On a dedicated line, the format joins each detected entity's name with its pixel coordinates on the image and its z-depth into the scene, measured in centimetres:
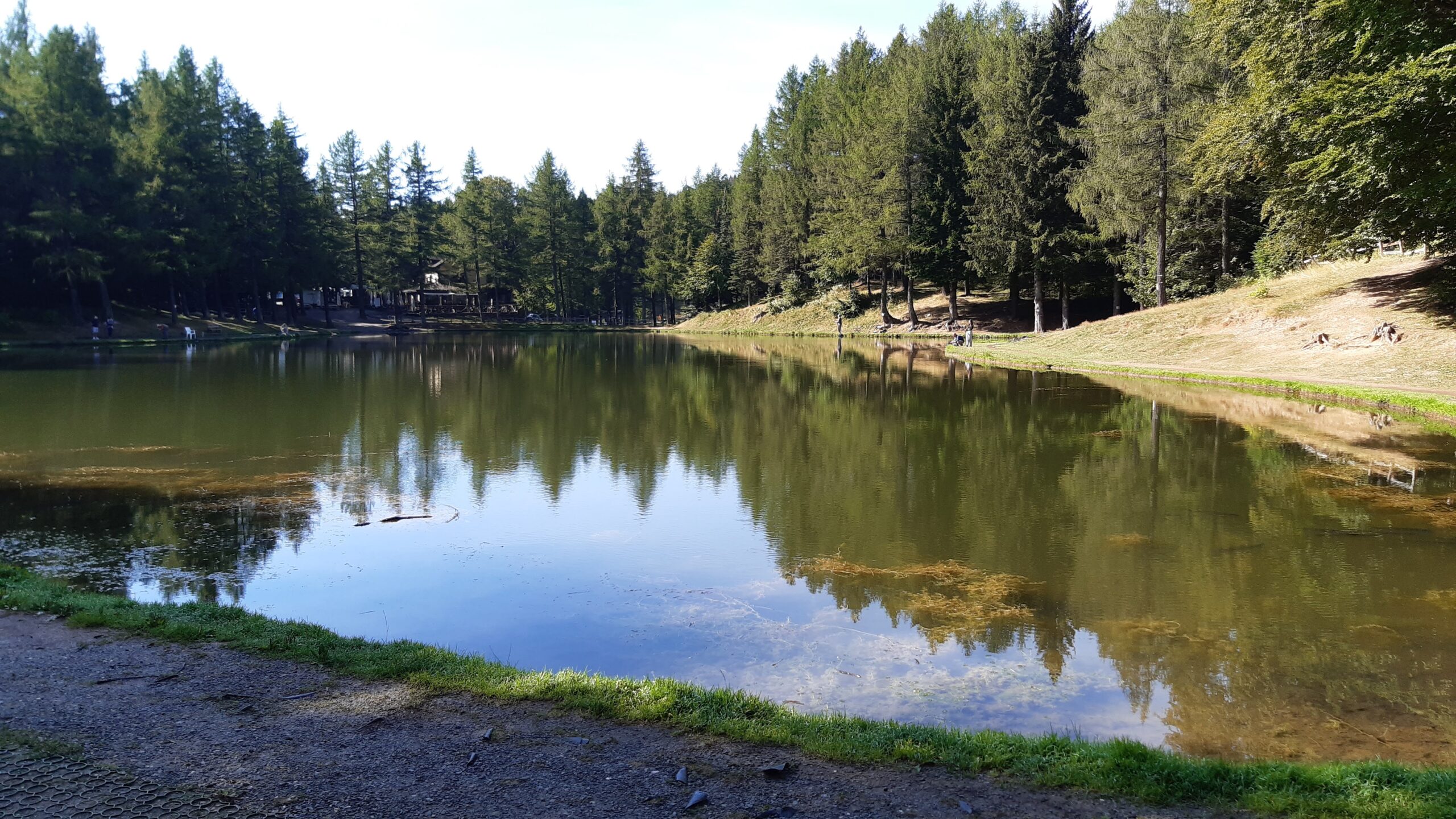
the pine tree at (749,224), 8475
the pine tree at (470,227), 8531
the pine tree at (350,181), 8200
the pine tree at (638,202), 9756
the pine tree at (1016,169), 4747
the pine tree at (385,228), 8181
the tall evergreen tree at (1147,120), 3756
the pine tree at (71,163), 4931
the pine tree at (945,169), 5659
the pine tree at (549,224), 9075
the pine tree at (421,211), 8456
